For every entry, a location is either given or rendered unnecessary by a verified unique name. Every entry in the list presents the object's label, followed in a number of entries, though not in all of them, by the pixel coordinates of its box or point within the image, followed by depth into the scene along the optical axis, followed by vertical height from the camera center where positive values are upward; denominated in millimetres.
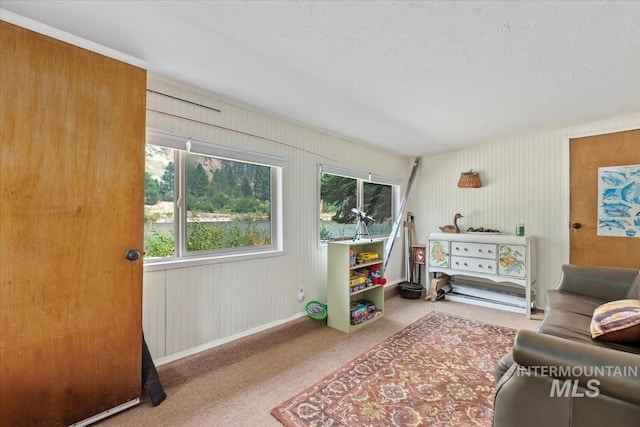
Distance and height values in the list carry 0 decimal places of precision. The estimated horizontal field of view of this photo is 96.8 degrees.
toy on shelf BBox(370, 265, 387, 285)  3154 -678
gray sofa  948 -617
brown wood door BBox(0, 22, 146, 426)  1324 -69
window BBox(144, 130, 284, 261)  2023 +135
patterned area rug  1573 -1110
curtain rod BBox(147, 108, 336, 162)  1994 +710
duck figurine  3816 -153
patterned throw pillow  1357 -534
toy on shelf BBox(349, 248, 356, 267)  2829 -415
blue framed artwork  2797 +166
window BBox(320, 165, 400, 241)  3281 +210
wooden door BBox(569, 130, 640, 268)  2826 +206
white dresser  3145 -582
